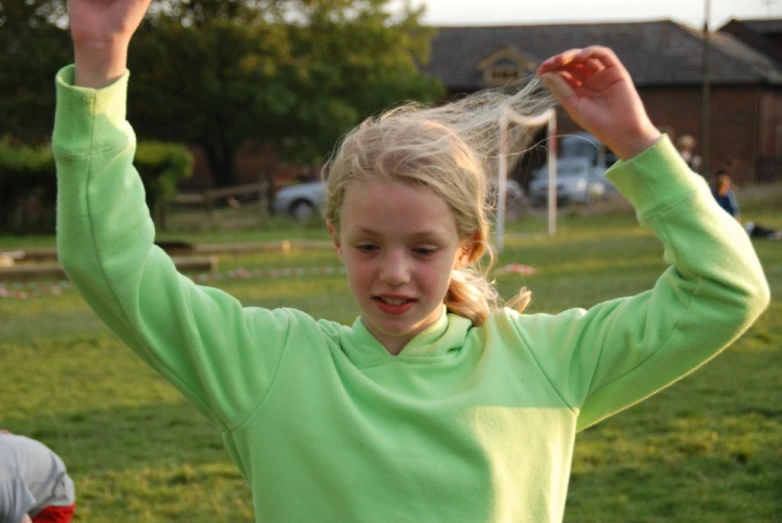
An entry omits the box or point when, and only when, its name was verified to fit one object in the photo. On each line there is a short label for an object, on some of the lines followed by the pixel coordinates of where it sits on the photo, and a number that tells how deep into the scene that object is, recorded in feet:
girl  7.00
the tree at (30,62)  107.55
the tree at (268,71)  110.73
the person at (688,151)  76.06
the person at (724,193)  53.06
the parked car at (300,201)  99.71
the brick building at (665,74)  138.51
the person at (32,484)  12.33
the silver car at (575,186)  103.91
